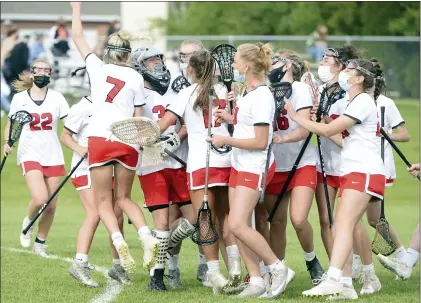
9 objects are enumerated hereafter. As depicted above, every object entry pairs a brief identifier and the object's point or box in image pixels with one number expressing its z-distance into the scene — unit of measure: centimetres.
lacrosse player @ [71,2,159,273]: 1891
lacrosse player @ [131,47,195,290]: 1941
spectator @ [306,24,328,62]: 5637
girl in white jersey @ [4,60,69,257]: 2512
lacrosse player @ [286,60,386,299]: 1781
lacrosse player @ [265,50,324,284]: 1916
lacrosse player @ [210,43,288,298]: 1792
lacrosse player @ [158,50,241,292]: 1878
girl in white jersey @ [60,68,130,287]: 2008
